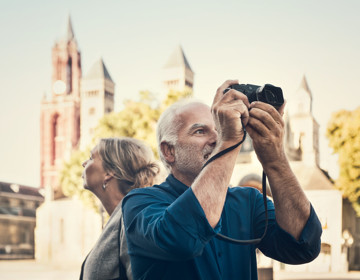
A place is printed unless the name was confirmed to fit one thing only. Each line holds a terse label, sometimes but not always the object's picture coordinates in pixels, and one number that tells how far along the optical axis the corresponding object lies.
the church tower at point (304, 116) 69.25
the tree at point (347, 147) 24.30
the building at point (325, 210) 27.88
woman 3.19
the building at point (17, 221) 55.28
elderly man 1.82
